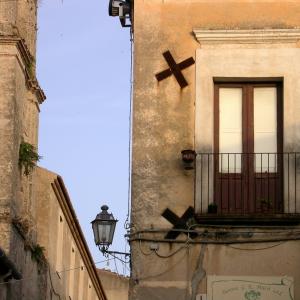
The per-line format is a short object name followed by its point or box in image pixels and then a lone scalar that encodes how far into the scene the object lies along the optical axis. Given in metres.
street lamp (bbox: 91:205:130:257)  18.97
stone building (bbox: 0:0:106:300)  28.56
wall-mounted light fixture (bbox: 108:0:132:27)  19.45
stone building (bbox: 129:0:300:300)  17.17
